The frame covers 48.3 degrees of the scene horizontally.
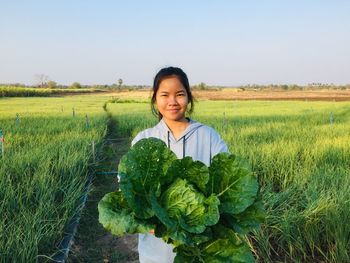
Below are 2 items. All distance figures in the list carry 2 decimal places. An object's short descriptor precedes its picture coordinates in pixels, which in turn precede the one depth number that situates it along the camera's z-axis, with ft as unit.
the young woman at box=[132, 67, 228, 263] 5.94
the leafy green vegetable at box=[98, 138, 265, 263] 3.76
